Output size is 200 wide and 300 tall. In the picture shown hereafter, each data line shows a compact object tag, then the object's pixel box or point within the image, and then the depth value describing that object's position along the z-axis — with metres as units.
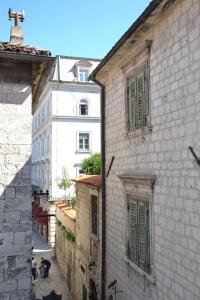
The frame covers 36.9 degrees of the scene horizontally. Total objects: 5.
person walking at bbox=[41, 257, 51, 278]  14.95
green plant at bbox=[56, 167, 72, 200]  22.98
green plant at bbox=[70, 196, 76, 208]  20.47
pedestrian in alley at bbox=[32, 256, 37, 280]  13.86
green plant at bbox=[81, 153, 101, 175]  20.28
